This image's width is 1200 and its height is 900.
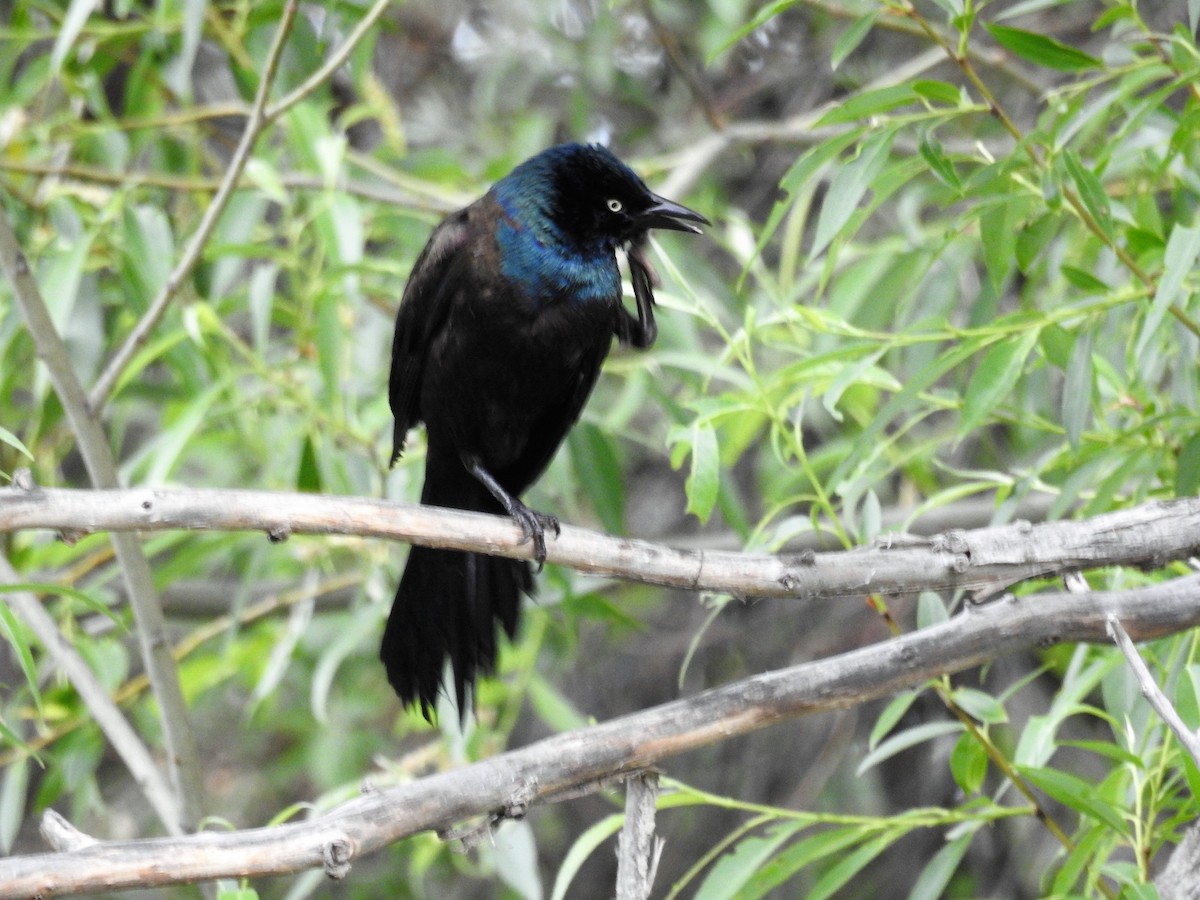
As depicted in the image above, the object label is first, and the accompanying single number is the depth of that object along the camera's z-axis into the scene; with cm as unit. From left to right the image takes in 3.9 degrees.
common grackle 773
